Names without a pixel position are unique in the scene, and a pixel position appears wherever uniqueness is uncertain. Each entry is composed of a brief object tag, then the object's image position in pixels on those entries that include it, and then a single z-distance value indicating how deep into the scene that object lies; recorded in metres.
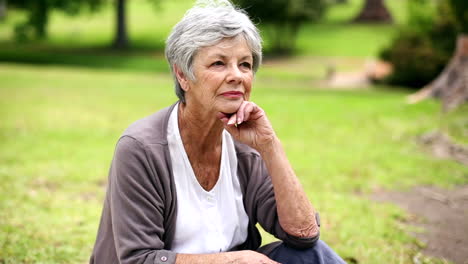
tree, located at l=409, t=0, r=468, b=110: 11.73
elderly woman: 2.62
